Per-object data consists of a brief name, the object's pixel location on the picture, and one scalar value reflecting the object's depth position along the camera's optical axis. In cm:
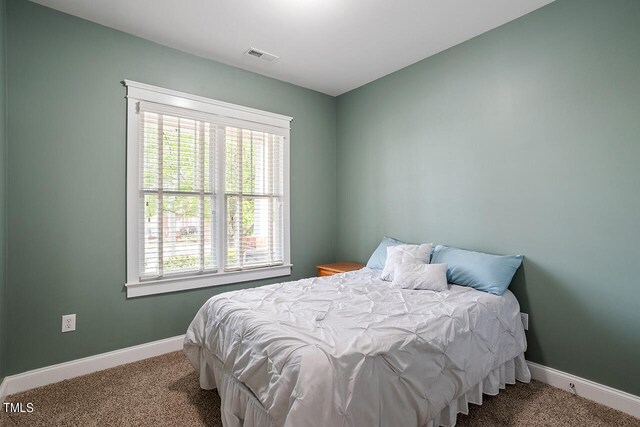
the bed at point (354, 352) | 133
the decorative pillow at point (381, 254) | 319
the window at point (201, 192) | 279
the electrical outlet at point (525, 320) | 248
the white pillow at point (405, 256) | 278
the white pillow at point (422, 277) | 245
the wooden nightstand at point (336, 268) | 353
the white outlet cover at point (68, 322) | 248
